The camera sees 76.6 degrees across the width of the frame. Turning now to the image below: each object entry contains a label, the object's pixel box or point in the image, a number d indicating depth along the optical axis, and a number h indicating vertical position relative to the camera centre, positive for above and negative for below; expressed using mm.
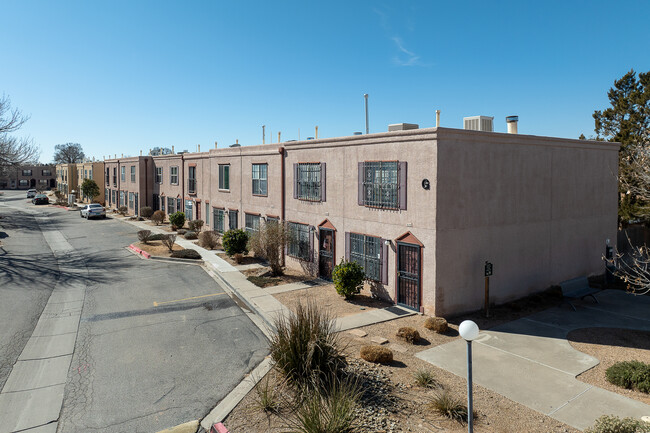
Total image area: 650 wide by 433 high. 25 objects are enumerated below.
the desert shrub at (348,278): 14922 -3007
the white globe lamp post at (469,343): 6145 -2265
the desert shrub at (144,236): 26484 -2591
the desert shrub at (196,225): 30738 -2230
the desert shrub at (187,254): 23000 -3313
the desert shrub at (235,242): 21766 -2466
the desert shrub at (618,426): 6355 -3588
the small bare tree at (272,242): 19047 -2154
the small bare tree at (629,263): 17650 -3287
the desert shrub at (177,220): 32612 -1924
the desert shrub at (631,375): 8633 -3858
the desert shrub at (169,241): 24000 -2696
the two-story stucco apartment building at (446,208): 13273 -479
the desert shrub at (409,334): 11258 -3811
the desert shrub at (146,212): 40938 -1630
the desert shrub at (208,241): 25609 -2822
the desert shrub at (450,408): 7499 -3923
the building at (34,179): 111938 +4493
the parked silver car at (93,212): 42219 -1681
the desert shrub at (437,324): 12055 -3779
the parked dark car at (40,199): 60562 -521
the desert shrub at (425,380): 8711 -3923
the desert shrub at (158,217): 36547 -1892
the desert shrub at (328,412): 6680 -3699
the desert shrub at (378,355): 9789 -3798
